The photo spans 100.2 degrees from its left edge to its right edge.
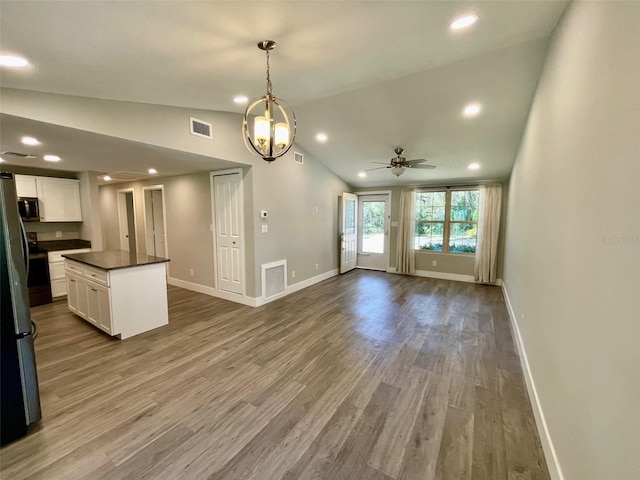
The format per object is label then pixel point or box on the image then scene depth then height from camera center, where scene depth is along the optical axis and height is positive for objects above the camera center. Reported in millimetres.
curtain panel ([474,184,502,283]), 5738 -342
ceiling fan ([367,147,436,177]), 4210 +837
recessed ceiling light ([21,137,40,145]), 2816 +813
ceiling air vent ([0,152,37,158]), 3471 +808
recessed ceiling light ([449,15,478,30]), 1828 +1367
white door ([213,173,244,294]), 4461 -257
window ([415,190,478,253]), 6242 -87
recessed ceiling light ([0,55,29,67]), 1702 +1008
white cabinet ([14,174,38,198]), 4422 +497
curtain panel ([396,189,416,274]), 6668 -388
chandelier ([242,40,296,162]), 2076 +675
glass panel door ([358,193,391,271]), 7250 -399
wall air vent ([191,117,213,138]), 3480 +1173
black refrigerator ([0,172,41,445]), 1746 -792
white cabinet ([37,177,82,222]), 4691 +299
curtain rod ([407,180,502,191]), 5841 +730
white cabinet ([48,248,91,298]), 4518 -986
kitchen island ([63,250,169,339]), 3174 -955
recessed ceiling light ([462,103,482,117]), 3249 +1340
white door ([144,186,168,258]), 6109 -92
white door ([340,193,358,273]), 6707 -381
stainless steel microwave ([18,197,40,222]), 4426 +110
